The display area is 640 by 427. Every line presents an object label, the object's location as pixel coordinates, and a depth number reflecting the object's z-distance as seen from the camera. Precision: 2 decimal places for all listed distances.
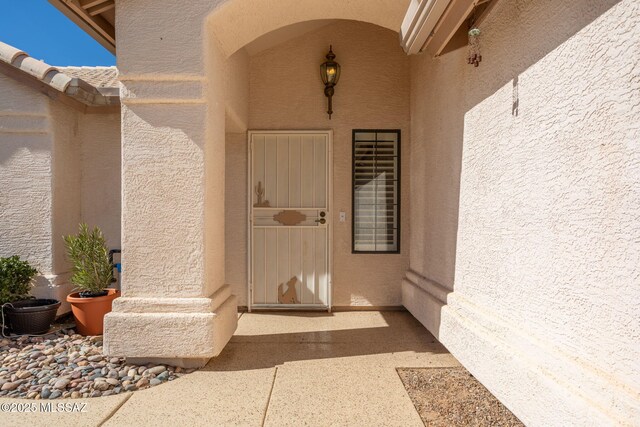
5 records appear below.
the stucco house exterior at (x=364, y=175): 2.09
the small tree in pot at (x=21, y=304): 4.62
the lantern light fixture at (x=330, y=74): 5.76
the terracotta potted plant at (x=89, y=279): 4.55
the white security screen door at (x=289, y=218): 5.95
